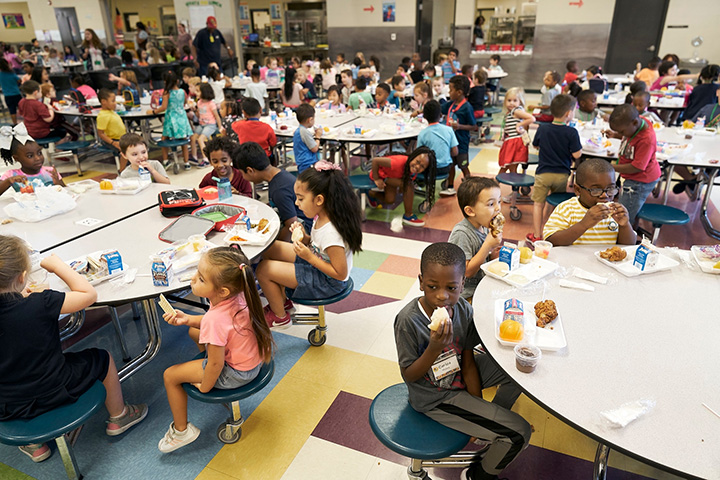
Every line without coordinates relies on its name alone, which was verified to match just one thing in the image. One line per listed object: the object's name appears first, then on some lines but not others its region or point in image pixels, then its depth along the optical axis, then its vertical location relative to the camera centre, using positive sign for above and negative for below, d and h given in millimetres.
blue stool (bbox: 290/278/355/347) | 3077 -1788
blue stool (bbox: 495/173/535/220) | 5129 -1461
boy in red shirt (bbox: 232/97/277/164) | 5641 -1004
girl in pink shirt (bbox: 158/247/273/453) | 2154 -1248
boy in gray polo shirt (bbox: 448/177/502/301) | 2645 -1004
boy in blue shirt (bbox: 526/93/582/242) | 4550 -1035
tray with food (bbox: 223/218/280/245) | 2861 -1108
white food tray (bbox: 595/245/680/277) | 2452 -1127
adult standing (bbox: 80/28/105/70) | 13977 -317
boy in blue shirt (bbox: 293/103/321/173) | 5355 -1086
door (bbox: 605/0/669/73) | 12406 -15
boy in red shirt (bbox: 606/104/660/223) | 3998 -1014
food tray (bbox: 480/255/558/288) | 2381 -1132
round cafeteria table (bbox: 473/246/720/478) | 1494 -1159
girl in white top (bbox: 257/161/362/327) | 2867 -1137
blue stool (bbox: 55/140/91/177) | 6742 -1380
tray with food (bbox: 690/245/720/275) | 2463 -1103
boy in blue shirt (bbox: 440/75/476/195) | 6168 -1034
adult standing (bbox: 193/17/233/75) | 11781 -166
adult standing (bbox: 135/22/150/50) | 15516 +81
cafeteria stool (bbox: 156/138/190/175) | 6812 -1372
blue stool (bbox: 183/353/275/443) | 2246 -1558
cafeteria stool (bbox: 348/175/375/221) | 5172 -1476
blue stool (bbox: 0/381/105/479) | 1980 -1509
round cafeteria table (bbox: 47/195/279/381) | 2369 -1136
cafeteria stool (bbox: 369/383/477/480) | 1872 -1487
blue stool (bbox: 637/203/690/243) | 4035 -1455
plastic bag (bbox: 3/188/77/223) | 3230 -1052
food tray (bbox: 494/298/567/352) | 1892 -1135
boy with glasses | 2713 -990
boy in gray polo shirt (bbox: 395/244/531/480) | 1946 -1320
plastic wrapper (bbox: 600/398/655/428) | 1528 -1147
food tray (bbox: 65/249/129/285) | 2428 -1116
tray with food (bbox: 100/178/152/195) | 3779 -1079
